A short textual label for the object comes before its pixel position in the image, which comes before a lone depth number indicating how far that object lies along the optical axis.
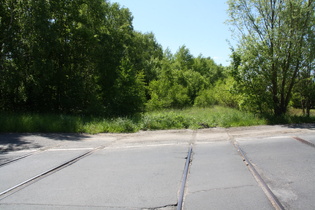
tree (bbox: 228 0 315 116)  13.23
